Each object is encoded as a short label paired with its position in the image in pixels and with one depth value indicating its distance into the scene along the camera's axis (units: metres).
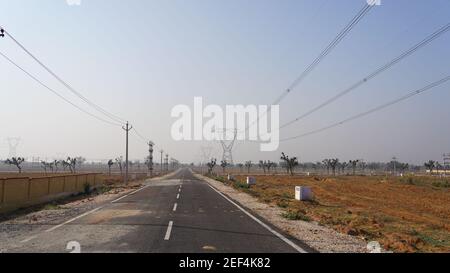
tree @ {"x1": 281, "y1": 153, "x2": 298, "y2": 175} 95.78
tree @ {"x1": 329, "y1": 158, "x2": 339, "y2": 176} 119.45
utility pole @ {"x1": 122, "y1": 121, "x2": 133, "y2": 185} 48.19
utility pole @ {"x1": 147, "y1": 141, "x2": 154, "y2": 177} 96.98
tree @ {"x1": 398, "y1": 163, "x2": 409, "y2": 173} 149.45
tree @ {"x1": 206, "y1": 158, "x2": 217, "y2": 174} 116.57
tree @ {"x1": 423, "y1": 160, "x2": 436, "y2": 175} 121.66
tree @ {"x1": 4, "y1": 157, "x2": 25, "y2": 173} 100.44
